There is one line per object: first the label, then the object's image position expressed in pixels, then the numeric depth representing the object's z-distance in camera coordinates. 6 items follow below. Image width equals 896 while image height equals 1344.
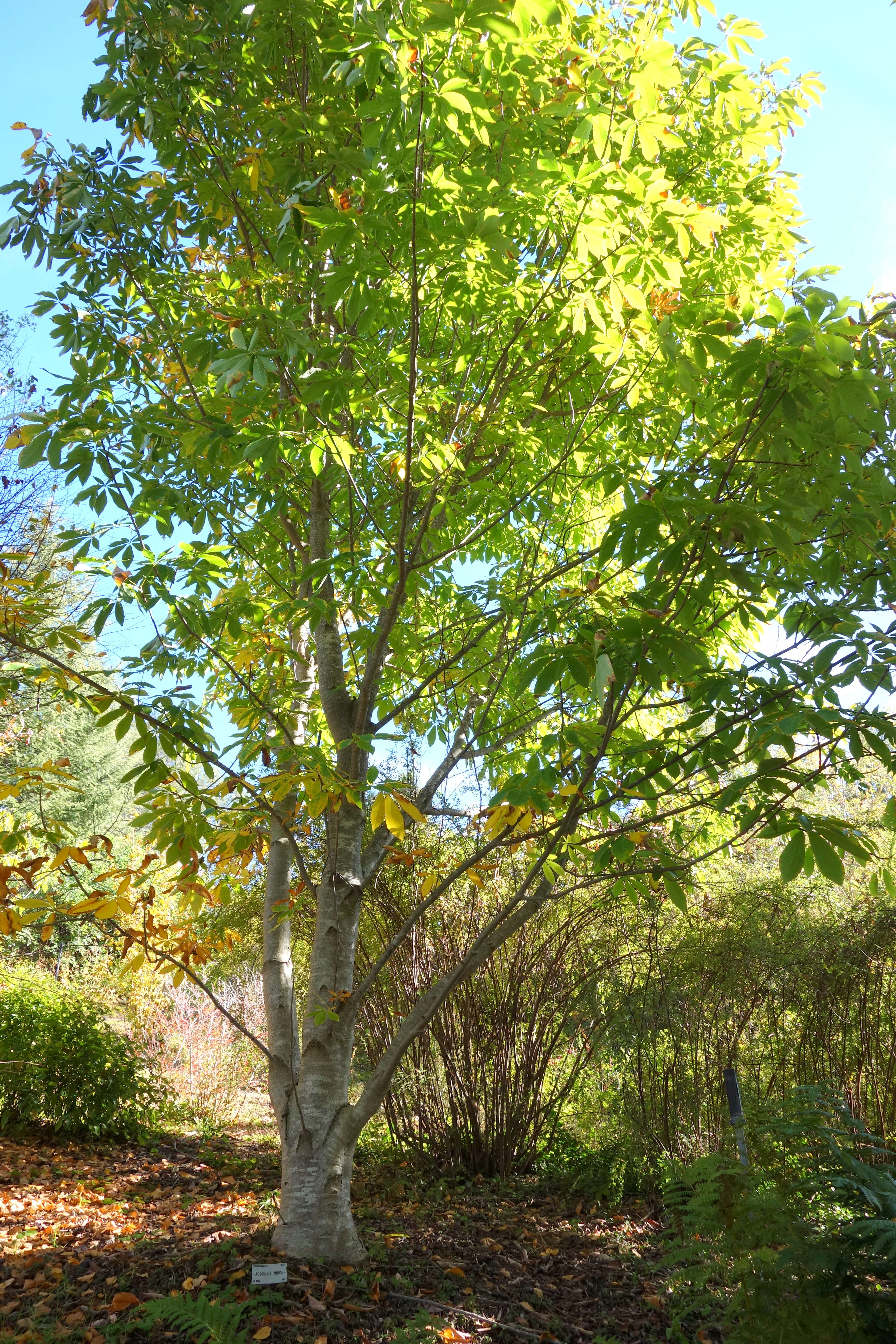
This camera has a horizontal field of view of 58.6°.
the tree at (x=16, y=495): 7.01
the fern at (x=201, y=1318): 2.03
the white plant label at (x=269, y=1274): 2.49
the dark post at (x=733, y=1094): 3.68
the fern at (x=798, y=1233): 1.55
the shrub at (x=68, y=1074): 5.43
